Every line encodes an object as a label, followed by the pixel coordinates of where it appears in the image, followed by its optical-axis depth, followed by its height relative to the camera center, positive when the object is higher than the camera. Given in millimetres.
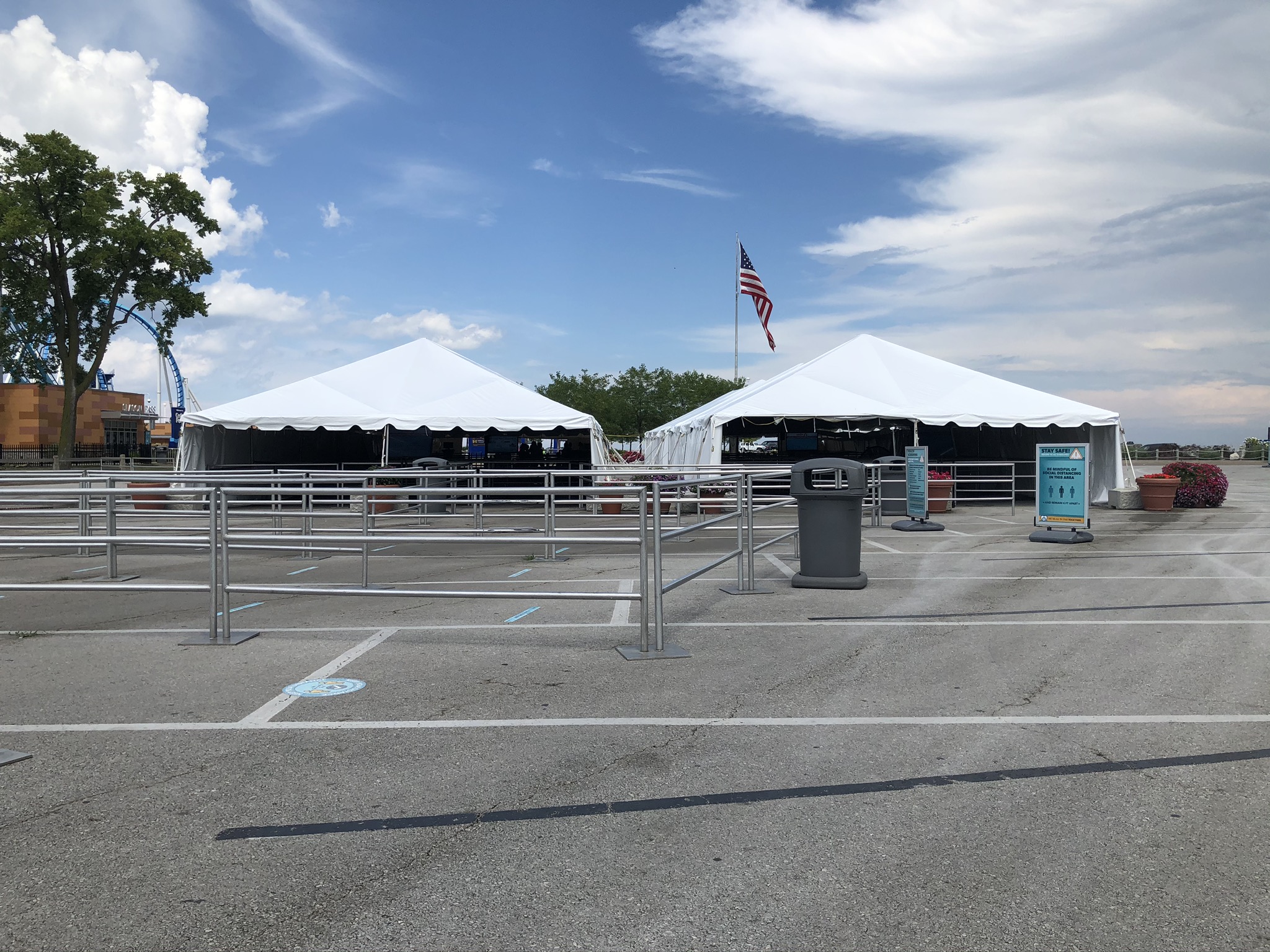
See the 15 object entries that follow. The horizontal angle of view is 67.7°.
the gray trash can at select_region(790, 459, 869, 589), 10203 -697
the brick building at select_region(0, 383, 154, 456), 55031 +2886
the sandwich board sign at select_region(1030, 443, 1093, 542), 15758 -425
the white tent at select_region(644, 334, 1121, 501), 24969 +1743
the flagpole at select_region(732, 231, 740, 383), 48781 +6941
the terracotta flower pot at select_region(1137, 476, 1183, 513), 23672 -701
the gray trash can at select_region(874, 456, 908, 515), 20328 -520
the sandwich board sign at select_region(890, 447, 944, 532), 18109 -617
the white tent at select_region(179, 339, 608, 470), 24797 +1525
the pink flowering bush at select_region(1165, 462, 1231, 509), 24000 -556
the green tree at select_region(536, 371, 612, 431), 77438 +6170
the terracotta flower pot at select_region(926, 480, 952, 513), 23453 -749
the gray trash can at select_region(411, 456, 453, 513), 22172 -392
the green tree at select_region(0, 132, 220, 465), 39969 +9316
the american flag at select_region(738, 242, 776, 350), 38281 +7061
